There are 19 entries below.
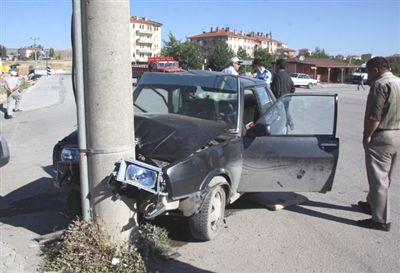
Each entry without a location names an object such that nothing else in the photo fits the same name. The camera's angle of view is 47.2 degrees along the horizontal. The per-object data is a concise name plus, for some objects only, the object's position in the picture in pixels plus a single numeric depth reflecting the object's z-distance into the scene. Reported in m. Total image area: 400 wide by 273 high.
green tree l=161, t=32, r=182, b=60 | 84.06
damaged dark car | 3.96
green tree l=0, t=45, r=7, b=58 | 138.36
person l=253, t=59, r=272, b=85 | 9.73
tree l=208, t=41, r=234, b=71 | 80.50
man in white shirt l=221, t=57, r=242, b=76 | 9.53
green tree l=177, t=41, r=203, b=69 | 82.75
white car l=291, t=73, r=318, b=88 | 60.75
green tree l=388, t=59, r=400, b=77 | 79.19
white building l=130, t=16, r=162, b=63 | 138.75
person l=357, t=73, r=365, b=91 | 58.03
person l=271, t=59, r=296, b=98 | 8.42
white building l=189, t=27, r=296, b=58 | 139.14
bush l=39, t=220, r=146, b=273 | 3.64
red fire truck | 53.00
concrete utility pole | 3.67
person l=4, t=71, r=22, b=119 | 16.14
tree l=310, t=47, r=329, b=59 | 123.81
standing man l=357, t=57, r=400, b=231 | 4.73
